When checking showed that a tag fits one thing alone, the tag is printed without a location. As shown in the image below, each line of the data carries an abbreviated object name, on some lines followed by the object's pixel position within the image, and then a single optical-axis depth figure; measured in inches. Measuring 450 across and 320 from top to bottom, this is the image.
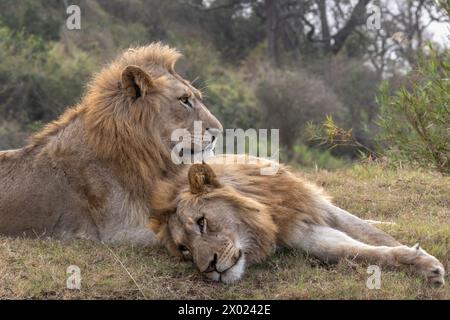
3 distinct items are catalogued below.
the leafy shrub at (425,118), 423.8
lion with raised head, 406.9
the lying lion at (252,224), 334.6
